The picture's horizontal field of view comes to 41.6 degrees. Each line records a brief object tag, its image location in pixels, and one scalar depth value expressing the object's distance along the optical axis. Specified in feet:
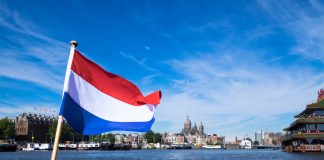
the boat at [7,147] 541.30
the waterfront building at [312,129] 321.93
